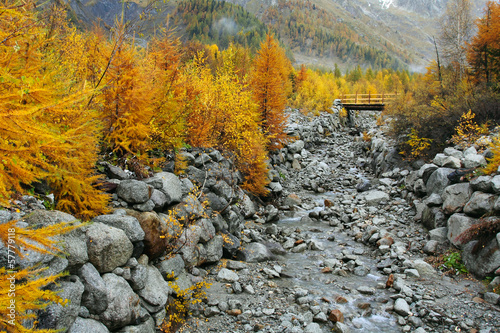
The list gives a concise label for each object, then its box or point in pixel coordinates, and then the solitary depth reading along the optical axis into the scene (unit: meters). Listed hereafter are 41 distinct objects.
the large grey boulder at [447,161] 11.19
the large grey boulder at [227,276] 7.77
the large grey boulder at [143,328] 4.98
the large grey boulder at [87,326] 4.22
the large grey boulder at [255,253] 9.18
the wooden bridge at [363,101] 30.68
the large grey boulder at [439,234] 9.45
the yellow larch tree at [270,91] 19.80
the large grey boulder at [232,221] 10.27
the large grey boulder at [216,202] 10.07
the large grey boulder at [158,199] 7.25
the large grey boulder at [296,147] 22.73
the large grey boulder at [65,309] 3.86
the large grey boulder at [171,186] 7.80
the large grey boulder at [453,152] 11.78
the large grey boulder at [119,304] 4.76
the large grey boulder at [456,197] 9.61
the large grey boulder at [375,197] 14.02
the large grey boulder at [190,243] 7.44
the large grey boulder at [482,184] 8.84
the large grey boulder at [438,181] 11.07
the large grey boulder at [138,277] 5.61
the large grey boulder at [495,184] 8.38
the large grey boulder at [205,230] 8.31
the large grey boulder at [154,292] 5.66
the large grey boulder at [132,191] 6.70
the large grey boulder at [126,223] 5.74
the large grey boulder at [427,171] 12.21
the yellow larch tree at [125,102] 7.40
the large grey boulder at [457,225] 8.72
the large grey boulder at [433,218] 10.03
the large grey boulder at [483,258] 7.41
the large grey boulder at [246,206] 12.34
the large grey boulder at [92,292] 4.62
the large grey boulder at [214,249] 8.34
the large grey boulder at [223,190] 10.63
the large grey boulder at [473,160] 10.30
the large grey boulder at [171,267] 6.68
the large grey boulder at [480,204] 8.48
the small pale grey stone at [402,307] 6.71
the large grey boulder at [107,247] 5.00
